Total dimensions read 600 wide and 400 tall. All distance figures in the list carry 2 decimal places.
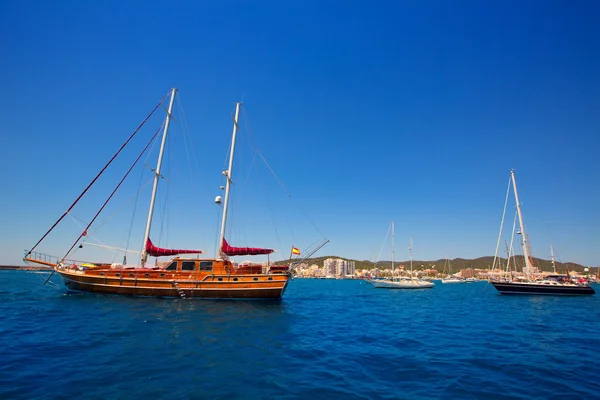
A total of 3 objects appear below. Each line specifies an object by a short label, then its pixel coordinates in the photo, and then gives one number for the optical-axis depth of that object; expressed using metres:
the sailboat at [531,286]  48.00
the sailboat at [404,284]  69.75
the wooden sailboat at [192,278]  28.69
